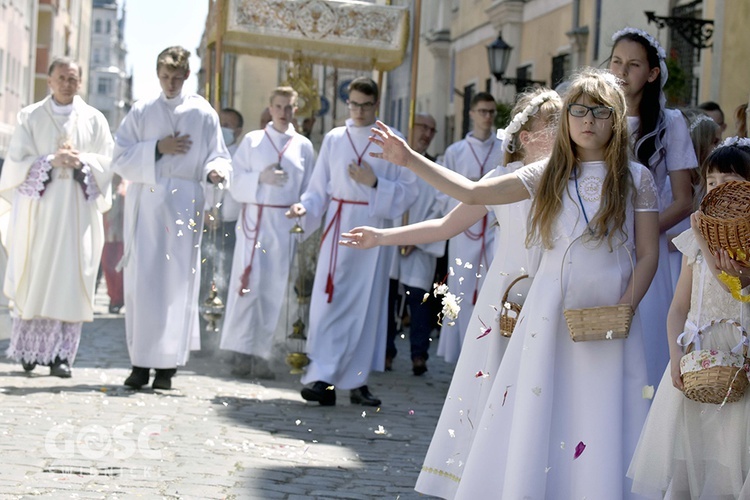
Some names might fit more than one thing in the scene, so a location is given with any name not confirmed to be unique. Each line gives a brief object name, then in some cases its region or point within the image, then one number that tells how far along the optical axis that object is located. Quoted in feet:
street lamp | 64.85
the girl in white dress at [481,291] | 19.35
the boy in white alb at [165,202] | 32.73
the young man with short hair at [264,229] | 37.40
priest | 34.94
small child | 15.79
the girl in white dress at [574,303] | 17.08
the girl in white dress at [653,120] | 21.65
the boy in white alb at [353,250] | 32.37
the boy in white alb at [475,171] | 39.29
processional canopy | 45.34
